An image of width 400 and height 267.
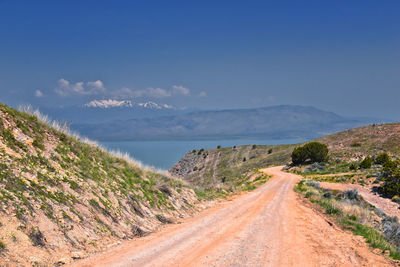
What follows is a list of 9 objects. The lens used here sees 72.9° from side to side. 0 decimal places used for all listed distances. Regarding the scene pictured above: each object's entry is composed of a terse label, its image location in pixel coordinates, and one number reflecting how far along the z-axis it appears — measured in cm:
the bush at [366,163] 4186
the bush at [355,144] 6134
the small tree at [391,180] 2873
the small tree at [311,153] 5800
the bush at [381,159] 4320
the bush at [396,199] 2768
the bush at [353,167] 4291
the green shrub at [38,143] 1294
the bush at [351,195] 2649
